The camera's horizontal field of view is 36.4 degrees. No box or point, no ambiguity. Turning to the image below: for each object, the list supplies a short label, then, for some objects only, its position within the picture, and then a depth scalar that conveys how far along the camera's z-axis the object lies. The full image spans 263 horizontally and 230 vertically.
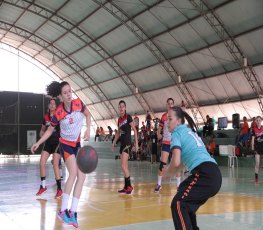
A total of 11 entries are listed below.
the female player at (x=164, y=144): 10.03
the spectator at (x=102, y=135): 38.77
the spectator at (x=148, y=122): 27.19
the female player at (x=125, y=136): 9.76
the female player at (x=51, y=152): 9.05
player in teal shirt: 4.18
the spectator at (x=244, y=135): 21.34
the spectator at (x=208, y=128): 24.72
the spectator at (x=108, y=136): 36.88
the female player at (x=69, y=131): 6.26
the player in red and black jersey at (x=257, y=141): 12.30
